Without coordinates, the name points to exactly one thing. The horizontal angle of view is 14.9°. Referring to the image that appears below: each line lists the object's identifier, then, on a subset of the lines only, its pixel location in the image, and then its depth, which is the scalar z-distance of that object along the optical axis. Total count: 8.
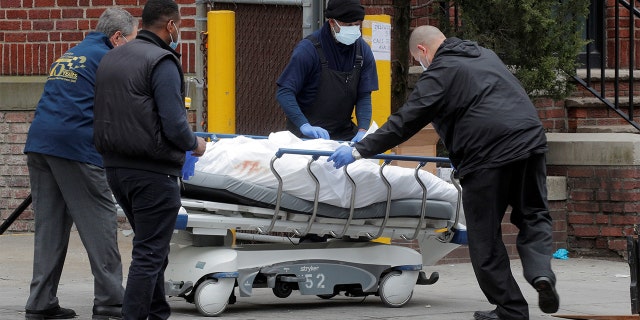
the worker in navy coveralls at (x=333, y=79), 15.48
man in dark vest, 11.72
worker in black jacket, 13.18
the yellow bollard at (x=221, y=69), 17.70
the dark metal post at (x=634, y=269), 13.09
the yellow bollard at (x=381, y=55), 18.04
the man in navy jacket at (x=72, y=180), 13.35
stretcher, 13.84
